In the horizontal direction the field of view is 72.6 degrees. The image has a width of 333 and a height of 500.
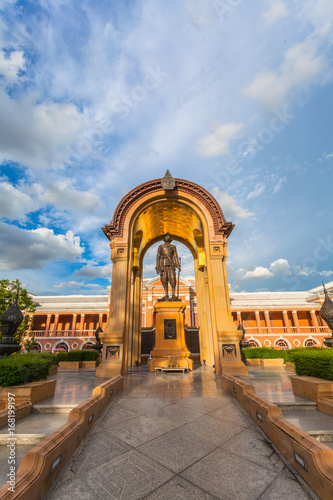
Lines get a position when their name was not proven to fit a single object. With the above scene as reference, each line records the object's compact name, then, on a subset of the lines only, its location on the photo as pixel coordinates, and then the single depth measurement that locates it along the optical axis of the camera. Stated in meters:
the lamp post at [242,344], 14.28
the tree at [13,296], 18.22
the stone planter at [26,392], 4.68
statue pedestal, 11.42
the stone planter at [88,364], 14.39
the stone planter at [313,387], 4.74
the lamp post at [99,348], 14.06
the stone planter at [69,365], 13.83
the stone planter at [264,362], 14.35
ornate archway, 10.62
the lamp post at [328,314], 7.12
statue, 13.88
